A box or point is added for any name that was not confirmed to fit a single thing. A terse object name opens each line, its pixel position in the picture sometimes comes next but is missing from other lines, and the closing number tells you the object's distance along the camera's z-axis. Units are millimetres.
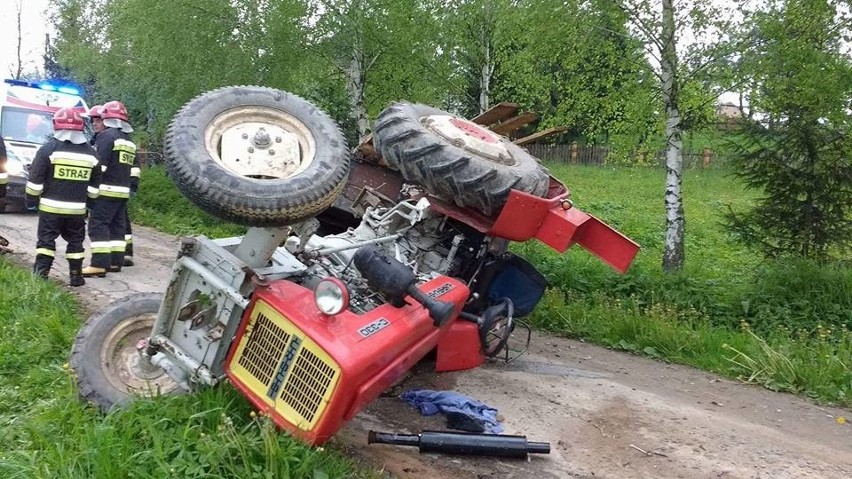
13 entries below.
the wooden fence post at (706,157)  21855
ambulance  10586
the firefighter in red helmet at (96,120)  7230
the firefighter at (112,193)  6812
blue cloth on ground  4031
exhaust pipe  3574
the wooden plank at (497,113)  6148
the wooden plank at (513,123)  6172
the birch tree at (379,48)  10219
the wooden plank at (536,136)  6191
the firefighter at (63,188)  6207
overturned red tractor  3055
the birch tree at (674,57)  7180
